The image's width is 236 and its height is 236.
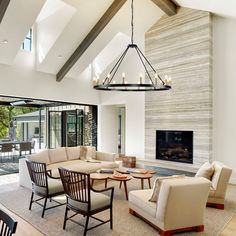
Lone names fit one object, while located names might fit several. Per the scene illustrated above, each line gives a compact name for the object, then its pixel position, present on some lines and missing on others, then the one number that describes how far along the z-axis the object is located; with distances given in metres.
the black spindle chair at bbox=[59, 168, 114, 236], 3.38
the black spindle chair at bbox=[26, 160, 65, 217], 4.17
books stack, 5.31
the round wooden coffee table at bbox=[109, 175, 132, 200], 4.84
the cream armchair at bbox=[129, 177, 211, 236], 3.25
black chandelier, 4.20
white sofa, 5.86
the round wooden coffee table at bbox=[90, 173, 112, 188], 4.84
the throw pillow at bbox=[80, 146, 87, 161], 7.18
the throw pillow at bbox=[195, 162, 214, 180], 4.55
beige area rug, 3.52
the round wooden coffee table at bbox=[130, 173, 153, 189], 5.00
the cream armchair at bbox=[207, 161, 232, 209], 4.41
